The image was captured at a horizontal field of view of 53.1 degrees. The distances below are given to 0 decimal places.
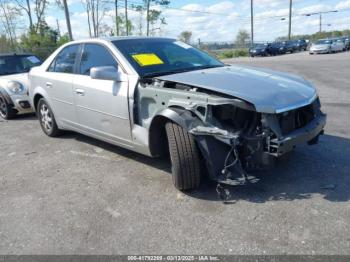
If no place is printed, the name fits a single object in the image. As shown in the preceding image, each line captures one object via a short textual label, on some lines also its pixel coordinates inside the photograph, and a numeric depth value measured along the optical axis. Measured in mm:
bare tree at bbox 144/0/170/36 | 37719
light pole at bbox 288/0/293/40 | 48875
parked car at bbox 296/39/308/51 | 44194
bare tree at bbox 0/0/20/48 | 34834
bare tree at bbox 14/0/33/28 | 32938
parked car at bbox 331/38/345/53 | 35462
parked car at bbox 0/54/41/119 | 7871
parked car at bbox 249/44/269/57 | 38281
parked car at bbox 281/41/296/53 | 40969
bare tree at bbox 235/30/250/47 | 66750
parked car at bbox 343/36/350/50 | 38681
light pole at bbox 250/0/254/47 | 46319
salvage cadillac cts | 3328
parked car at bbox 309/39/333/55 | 34219
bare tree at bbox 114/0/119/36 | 36131
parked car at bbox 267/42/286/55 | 39156
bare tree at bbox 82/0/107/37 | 36522
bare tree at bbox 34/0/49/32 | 32656
